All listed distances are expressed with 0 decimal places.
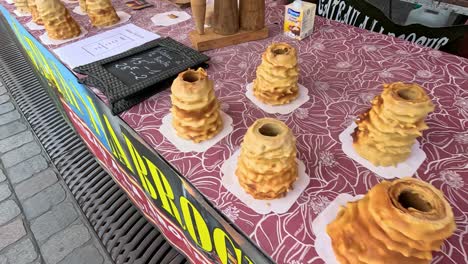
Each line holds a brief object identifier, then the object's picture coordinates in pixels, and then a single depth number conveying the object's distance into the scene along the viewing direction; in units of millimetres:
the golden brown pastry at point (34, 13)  1727
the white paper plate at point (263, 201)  756
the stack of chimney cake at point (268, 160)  702
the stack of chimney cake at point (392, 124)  748
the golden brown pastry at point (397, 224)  506
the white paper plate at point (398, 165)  823
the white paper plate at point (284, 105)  1049
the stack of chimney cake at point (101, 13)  1612
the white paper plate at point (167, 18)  1693
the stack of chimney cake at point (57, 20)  1468
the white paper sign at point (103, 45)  1375
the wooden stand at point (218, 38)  1406
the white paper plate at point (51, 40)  1554
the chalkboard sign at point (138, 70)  1100
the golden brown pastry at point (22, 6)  1880
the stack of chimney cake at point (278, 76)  958
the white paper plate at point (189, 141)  934
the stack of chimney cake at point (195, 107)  860
